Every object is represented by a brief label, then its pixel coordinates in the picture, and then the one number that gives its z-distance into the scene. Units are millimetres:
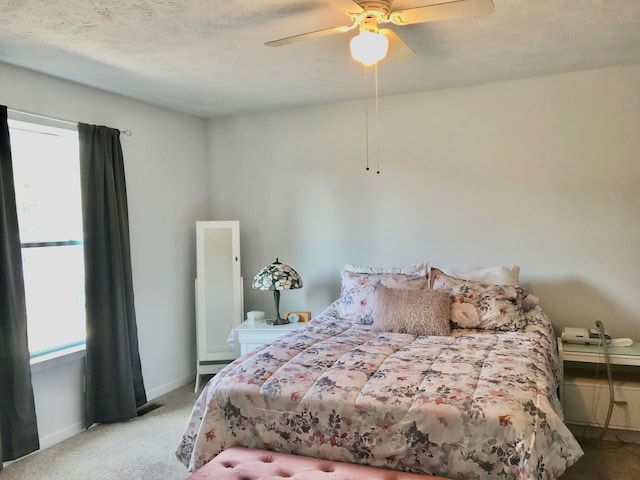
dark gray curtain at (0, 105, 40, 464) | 2826
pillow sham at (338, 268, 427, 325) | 3424
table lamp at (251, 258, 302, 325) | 3893
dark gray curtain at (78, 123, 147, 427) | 3373
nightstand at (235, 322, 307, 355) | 3760
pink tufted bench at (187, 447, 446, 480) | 1871
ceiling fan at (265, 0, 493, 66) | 1946
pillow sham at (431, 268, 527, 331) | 3082
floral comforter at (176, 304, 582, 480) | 1879
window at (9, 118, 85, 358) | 3215
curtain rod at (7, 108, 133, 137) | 2963
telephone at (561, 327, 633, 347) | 3186
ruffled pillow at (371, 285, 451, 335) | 3043
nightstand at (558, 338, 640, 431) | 3004
